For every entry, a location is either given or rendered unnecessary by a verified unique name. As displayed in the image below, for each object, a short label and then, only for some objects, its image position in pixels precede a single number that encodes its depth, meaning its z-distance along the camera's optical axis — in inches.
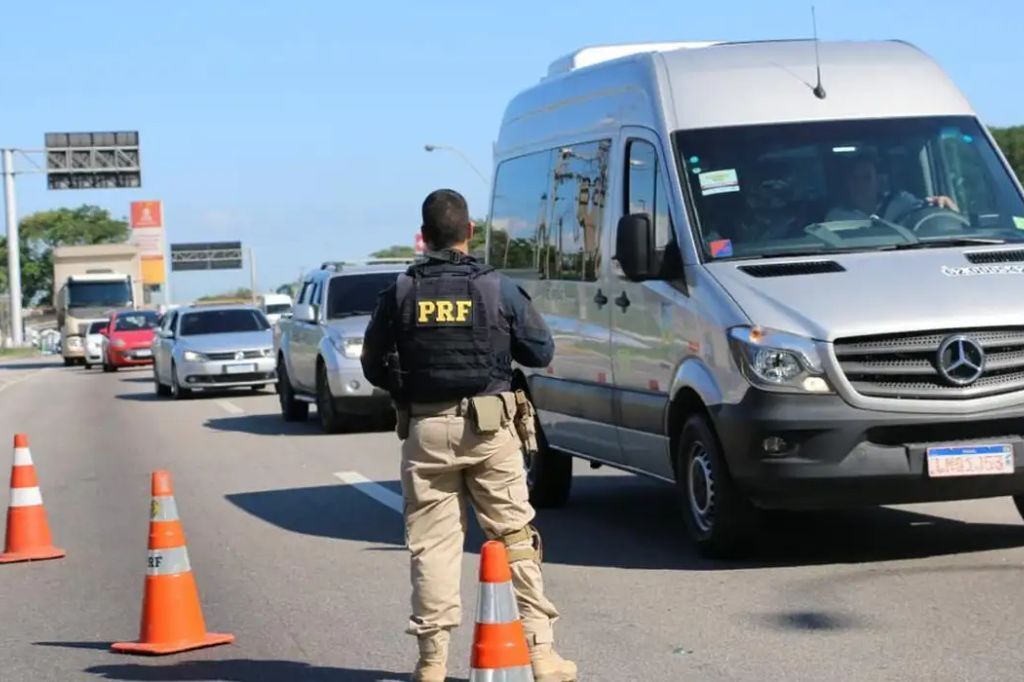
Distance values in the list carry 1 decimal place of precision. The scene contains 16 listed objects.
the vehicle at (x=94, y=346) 2021.4
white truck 2266.2
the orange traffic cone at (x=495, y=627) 228.8
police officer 255.1
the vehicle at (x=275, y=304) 2938.0
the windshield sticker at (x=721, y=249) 377.1
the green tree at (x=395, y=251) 5701.3
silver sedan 1149.4
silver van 344.8
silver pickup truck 787.4
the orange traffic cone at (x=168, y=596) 315.0
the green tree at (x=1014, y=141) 2341.0
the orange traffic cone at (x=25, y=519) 438.6
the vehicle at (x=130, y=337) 1838.1
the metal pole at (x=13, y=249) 2920.8
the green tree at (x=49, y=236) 6235.2
